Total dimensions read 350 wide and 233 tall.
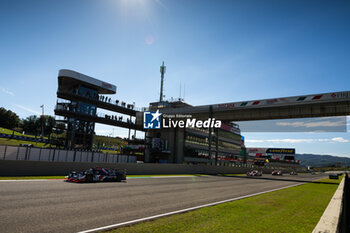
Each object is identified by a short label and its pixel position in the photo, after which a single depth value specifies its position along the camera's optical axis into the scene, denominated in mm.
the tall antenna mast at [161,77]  74950
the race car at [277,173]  51031
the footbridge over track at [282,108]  32469
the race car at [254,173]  41438
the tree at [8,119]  101925
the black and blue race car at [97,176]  15758
